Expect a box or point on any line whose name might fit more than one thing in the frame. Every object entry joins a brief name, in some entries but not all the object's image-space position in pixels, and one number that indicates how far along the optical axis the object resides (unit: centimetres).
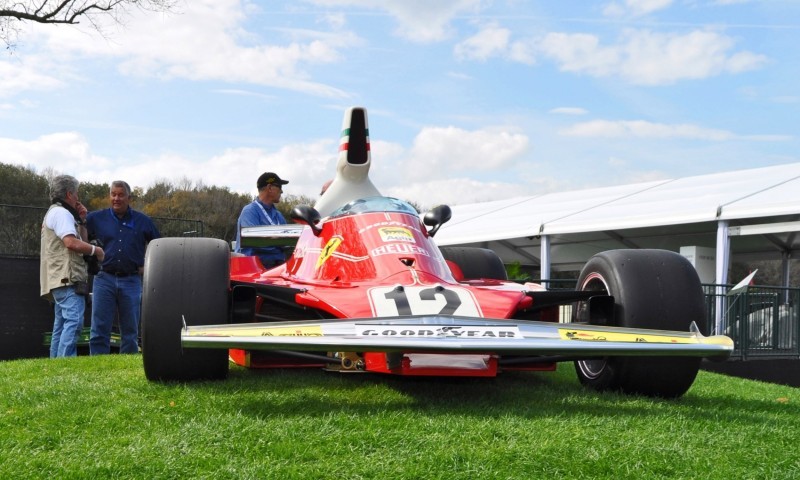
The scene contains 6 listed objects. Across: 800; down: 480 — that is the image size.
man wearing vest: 686
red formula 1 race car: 356
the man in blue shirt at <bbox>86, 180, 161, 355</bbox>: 704
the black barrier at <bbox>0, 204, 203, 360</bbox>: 1040
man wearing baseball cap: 769
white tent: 1369
